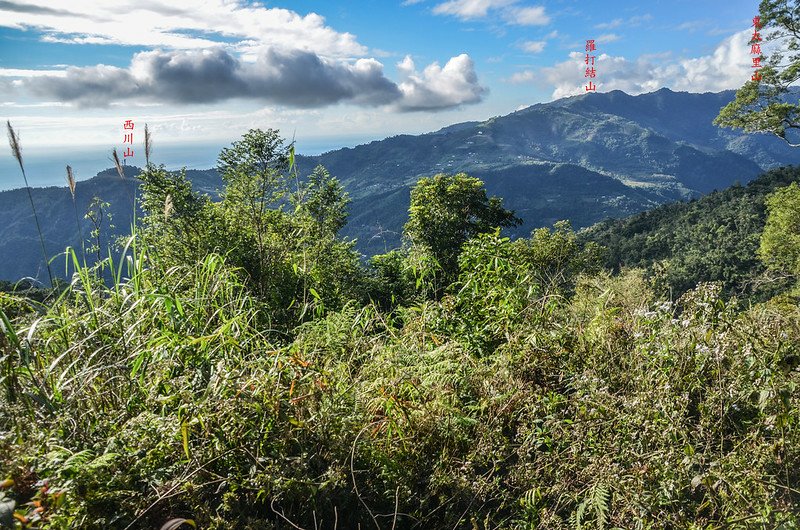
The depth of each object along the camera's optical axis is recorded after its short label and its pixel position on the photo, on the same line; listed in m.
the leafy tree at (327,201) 26.98
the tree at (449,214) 24.53
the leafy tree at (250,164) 18.31
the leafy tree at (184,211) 15.47
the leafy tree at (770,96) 20.88
